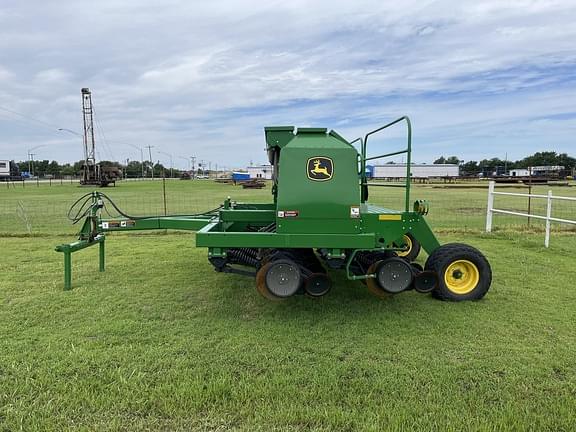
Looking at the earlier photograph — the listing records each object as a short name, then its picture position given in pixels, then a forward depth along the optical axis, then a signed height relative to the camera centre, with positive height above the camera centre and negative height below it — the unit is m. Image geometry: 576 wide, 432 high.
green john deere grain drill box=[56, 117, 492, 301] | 4.10 -0.60
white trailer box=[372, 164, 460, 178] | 74.44 +1.08
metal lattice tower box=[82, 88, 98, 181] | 51.69 +3.15
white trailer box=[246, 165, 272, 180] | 91.10 +1.08
